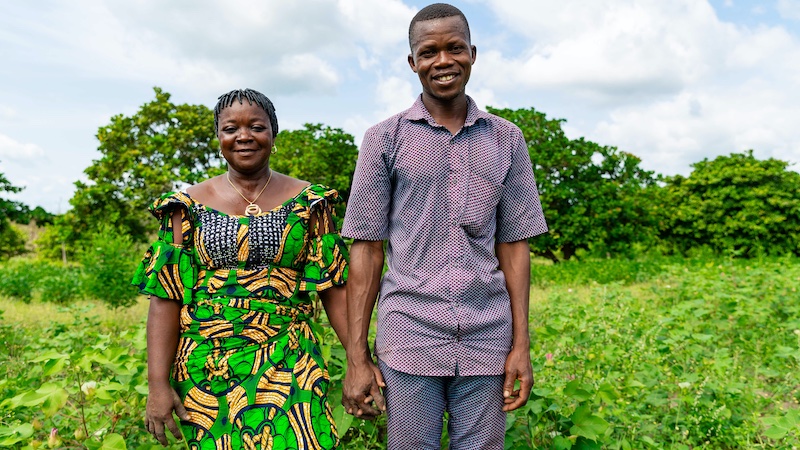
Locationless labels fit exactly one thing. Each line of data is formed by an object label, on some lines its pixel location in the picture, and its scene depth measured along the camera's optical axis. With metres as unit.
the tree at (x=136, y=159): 18.66
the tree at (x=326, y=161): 11.12
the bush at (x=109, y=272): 8.35
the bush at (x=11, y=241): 20.06
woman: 1.92
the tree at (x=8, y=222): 17.56
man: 1.85
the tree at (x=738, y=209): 19.77
